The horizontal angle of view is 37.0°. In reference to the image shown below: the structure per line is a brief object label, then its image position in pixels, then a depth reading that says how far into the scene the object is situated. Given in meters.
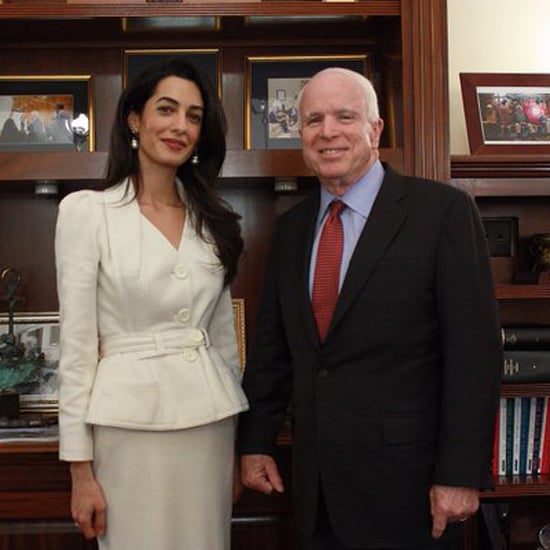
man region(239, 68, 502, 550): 1.51
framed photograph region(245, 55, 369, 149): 2.27
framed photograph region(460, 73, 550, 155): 2.18
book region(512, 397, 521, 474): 2.19
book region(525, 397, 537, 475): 2.19
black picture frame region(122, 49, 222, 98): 2.29
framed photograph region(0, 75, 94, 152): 2.25
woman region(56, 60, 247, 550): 1.54
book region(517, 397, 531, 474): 2.19
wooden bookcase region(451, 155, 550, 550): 2.10
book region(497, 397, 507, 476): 2.19
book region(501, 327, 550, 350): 2.15
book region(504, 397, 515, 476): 2.19
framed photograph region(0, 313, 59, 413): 2.21
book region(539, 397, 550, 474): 2.19
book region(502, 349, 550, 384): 2.13
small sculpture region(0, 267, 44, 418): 2.12
